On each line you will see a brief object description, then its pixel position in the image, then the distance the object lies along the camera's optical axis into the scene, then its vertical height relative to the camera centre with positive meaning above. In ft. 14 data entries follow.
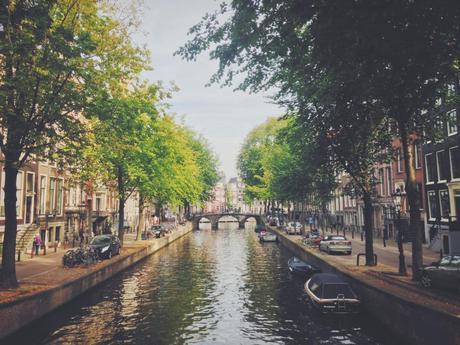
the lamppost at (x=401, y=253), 66.28 -7.75
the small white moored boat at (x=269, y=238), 179.93 -12.43
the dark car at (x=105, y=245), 91.50 -7.57
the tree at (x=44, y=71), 49.85 +20.72
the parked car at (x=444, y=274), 53.21 -9.38
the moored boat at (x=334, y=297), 56.08 -13.02
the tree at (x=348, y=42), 32.55 +16.52
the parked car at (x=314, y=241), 128.47 -10.25
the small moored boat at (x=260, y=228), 243.40 -10.65
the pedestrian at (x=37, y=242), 97.27 -6.71
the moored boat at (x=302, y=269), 87.15 -13.41
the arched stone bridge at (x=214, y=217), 308.85 -3.40
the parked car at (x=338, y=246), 104.42 -9.83
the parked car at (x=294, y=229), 185.98 -8.75
